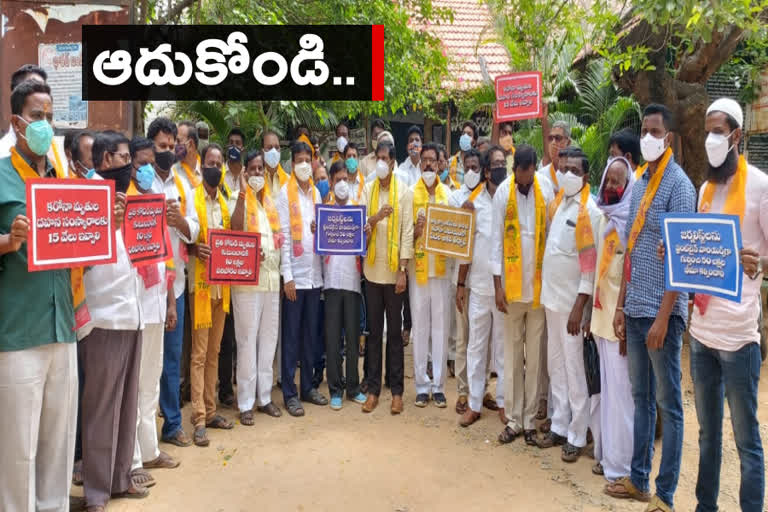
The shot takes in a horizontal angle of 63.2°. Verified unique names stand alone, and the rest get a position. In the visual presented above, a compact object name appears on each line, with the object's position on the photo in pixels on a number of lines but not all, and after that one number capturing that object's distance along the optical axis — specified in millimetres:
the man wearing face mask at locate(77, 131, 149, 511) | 3879
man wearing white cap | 3275
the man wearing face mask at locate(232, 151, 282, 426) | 5559
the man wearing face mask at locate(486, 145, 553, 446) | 5164
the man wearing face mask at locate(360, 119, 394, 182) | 8773
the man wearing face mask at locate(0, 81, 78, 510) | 3225
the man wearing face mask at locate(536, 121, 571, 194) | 5586
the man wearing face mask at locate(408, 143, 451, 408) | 6031
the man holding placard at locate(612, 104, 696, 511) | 3791
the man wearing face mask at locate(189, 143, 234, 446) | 5180
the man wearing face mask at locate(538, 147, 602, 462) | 4633
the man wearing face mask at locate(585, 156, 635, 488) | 4320
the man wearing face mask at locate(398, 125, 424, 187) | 7703
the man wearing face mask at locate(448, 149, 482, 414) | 6000
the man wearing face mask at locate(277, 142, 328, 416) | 5926
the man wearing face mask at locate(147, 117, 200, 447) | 4988
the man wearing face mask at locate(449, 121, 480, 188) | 7863
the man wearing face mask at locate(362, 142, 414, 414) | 5914
